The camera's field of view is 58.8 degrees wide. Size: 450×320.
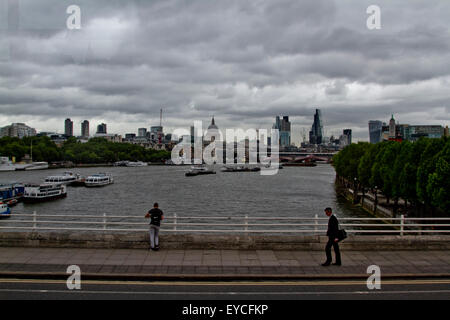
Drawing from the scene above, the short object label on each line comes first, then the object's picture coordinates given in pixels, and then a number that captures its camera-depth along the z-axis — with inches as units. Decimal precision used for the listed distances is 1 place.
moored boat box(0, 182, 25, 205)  2842.0
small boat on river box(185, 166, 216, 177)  6076.8
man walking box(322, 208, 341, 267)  547.5
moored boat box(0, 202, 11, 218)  2232.7
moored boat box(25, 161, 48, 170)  7135.8
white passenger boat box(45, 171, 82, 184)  3985.0
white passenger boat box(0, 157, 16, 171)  6747.5
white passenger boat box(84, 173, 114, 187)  4128.9
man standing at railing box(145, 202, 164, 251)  611.5
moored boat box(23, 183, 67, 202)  2972.4
